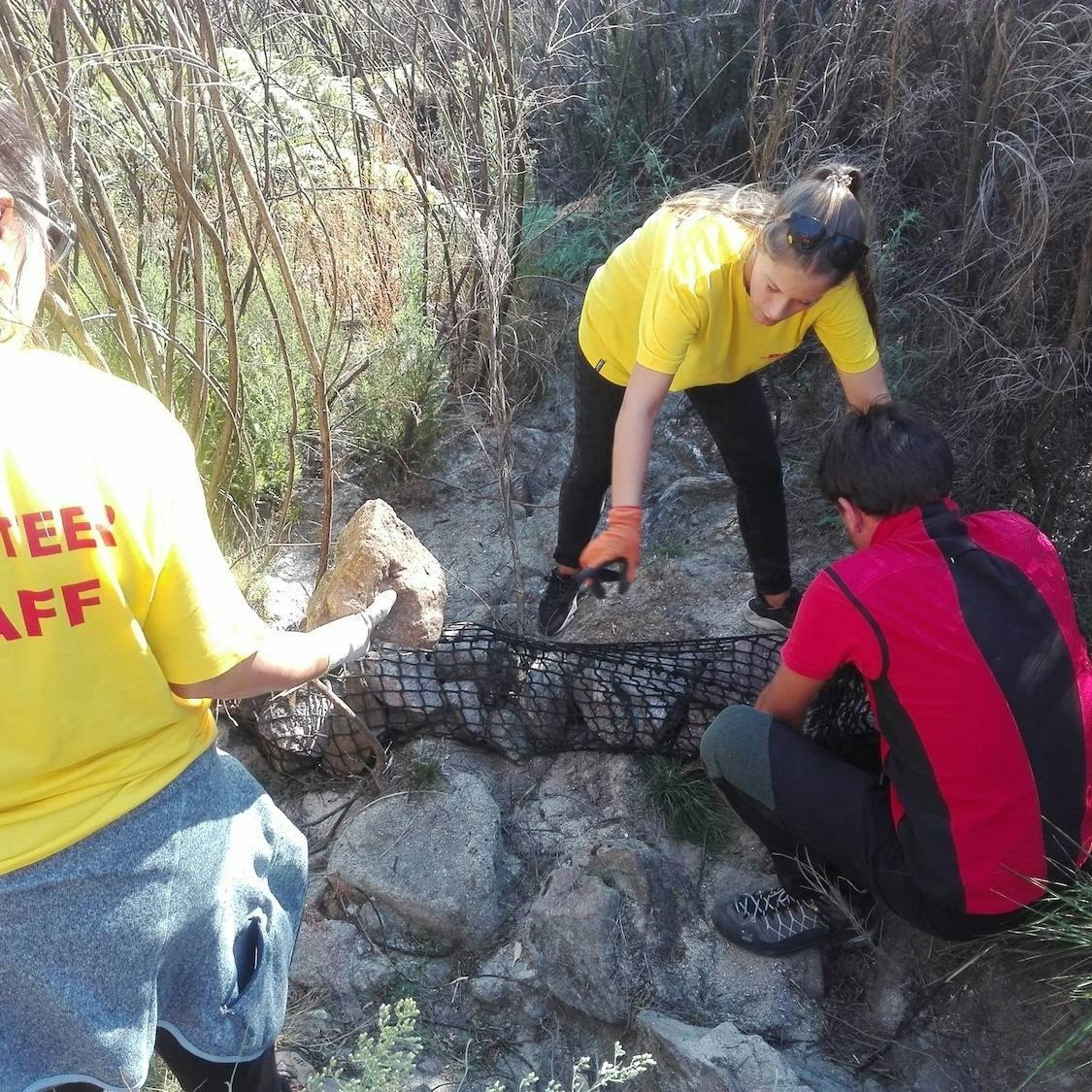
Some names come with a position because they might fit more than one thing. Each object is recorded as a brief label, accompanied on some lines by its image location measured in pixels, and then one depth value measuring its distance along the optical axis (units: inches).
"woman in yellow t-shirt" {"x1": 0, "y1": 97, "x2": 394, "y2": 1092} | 38.3
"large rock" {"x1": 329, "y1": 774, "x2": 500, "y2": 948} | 83.7
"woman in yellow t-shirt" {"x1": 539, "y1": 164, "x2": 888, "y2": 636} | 75.0
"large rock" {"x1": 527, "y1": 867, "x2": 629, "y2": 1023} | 76.4
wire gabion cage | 94.3
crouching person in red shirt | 65.2
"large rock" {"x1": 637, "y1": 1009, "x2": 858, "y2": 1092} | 65.7
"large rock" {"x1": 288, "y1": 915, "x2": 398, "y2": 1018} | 80.6
